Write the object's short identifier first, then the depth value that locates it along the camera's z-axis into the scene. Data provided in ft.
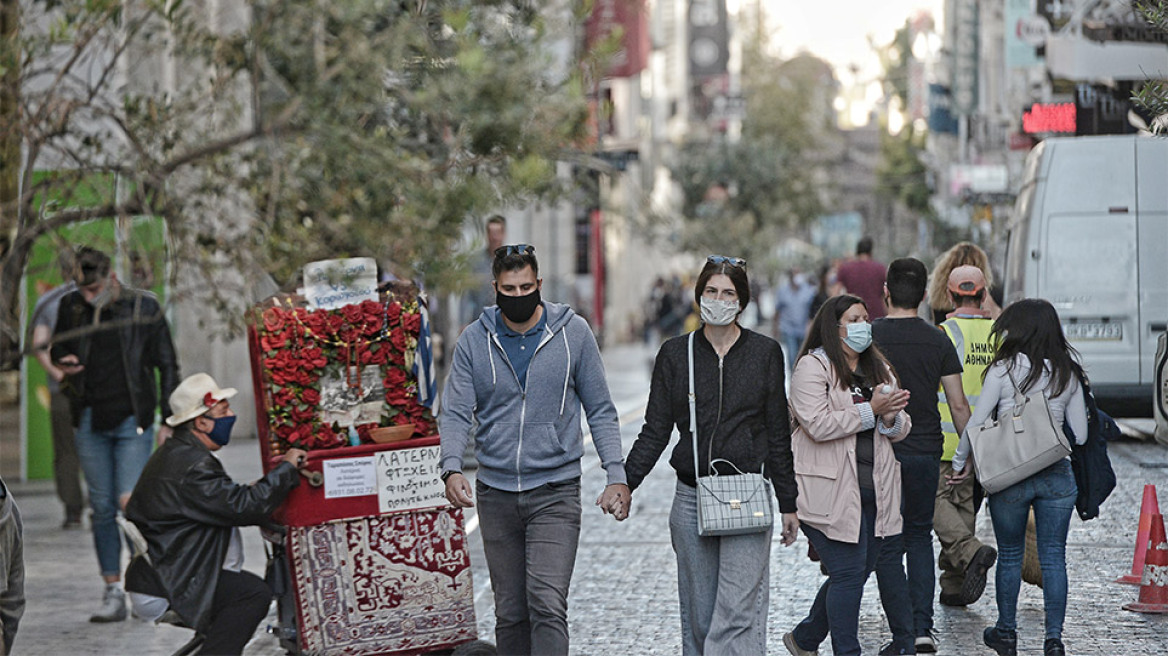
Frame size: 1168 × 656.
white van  105.19
